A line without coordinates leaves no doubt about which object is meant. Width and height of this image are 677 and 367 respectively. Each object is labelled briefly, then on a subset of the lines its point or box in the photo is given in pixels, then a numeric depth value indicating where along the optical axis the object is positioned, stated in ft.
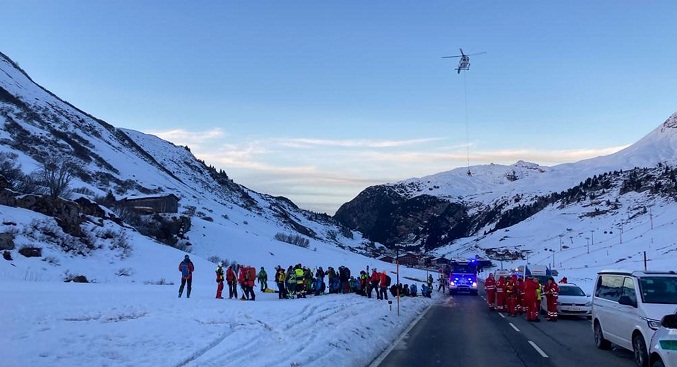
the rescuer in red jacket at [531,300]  68.18
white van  35.22
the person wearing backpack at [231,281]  80.57
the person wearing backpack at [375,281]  98.73
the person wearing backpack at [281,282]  87.76
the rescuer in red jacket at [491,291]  90.43
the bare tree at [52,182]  129.04
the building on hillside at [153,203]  209.36
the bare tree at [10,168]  143.02
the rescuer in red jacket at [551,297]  68.22
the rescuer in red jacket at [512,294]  77.25
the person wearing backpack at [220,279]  78.84
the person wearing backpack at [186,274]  72.00
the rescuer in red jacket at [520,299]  77.18
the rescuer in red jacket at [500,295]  85.03
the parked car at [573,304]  70.64
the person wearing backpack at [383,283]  96.99
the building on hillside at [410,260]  507.55
